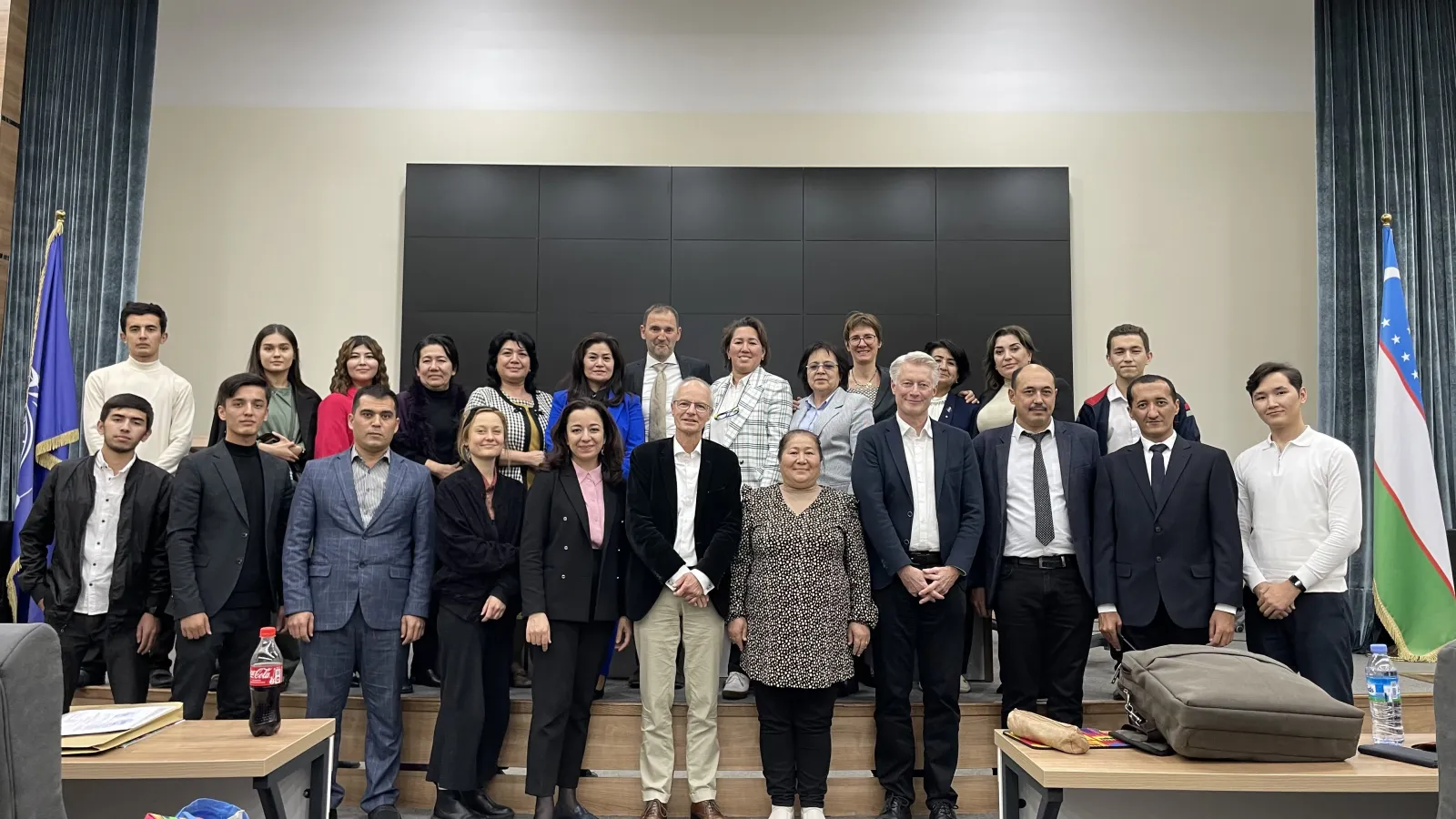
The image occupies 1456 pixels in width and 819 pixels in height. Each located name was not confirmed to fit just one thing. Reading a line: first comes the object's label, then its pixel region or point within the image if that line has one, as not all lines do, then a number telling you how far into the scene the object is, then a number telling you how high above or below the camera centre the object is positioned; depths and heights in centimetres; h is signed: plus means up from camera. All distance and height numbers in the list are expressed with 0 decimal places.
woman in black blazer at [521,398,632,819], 338 -38
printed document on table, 235 -61
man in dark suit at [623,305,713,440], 432 +50
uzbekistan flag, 491 -17
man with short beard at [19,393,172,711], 344 -28
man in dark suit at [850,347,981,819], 344 -34
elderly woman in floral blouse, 334 -46
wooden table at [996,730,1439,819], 221 -65
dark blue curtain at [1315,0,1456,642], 596 +188
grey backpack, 227 -53
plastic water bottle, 261 -56
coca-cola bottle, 243 -54
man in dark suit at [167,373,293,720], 339 -27
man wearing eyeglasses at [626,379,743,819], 342 -39
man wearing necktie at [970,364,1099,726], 350 -24
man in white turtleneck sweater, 426 +39
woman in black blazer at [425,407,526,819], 339 -48
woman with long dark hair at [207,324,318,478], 416 +34
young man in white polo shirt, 336 -16
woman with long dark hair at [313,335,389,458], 407 +42
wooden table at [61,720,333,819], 221 -66
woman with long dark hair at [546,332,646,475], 411 +40
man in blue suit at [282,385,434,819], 339 -38
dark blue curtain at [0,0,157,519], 612 +197
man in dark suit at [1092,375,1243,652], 340 -19
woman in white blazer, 402 +30
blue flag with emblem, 476 +34
